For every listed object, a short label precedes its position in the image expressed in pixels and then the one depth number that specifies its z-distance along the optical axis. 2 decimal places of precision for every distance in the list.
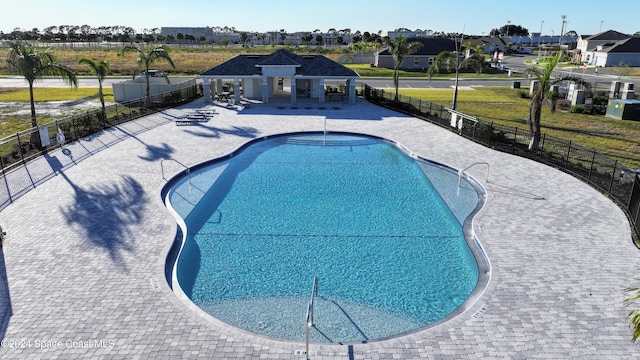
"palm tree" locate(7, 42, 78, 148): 23.06
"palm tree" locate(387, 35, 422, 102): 36.51
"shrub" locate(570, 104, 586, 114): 34.34
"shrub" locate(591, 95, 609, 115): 34.17
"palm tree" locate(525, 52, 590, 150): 21.47
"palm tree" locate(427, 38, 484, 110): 30.63
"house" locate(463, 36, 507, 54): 103.62
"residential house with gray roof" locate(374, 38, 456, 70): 70.94
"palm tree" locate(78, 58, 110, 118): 30.85
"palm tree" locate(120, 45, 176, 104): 34.19
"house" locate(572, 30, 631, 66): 83.62
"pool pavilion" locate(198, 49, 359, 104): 36.78
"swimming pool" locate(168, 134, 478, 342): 11.00
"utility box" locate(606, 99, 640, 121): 31.55
